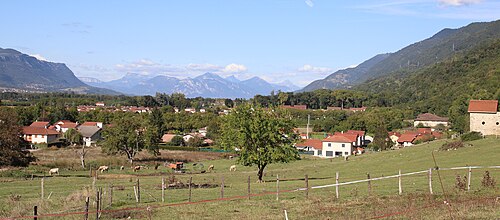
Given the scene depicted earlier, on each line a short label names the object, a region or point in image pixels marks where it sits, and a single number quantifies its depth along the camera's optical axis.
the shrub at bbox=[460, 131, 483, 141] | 60.55
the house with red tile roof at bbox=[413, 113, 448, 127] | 162.88
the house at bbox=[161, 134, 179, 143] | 130.18
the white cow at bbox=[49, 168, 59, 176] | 55.68
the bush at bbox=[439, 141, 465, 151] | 54.26
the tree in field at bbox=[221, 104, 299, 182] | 42.59
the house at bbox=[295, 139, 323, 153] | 109.62
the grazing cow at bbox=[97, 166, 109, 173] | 60.97
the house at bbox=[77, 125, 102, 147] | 127.65
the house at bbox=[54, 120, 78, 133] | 141.25
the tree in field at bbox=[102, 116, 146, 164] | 78.44
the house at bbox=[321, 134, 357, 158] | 105.94
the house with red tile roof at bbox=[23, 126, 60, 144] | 119.38
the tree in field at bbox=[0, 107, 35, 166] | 53.16
